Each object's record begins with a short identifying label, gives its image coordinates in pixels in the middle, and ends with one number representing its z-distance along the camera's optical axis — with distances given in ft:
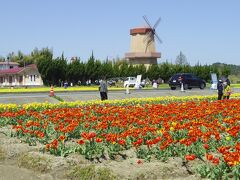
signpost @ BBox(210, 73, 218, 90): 143.98
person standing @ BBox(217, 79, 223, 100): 82.28
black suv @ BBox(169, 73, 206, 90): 144.97
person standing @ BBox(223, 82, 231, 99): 80.61
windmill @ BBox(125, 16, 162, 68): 286.87
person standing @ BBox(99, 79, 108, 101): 81.70
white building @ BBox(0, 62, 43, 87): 278.26
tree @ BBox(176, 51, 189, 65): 512.34
